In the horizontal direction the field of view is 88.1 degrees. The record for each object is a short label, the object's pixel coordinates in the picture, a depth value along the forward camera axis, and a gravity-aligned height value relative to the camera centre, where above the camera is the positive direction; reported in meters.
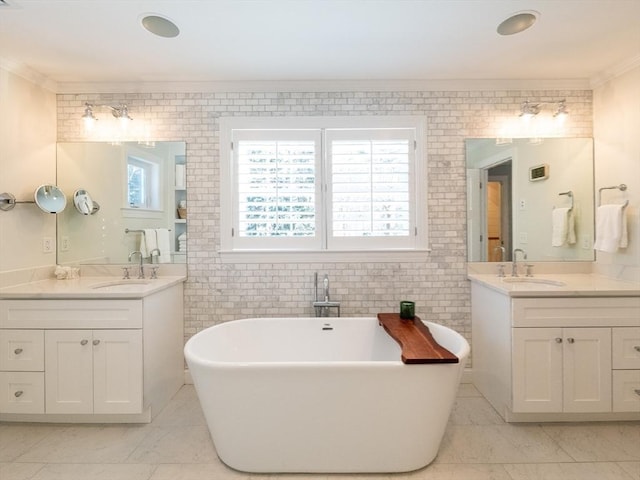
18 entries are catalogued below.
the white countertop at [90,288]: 2.18 -0.34
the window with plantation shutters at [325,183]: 2.79 +0.47
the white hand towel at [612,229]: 2.41 +0.07
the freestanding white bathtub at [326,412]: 1.70 -0.91
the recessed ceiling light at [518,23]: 1.93 +1.30
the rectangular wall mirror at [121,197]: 2.81 +0.36
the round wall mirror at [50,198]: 2.54 +0.33
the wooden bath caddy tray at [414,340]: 1.69 -0.61
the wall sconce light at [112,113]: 2.69 +1.03
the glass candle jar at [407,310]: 2.52 -0.55
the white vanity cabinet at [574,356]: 2.16 -0.77
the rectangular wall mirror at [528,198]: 2.78 +0.34
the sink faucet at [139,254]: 2.81 -0.12
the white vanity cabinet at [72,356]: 2.19 -0.77
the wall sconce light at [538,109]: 2.70 +1.06
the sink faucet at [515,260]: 2.77 -0.19
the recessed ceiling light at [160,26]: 1.96 +1.31
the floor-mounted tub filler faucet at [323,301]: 2.62 -0.51
